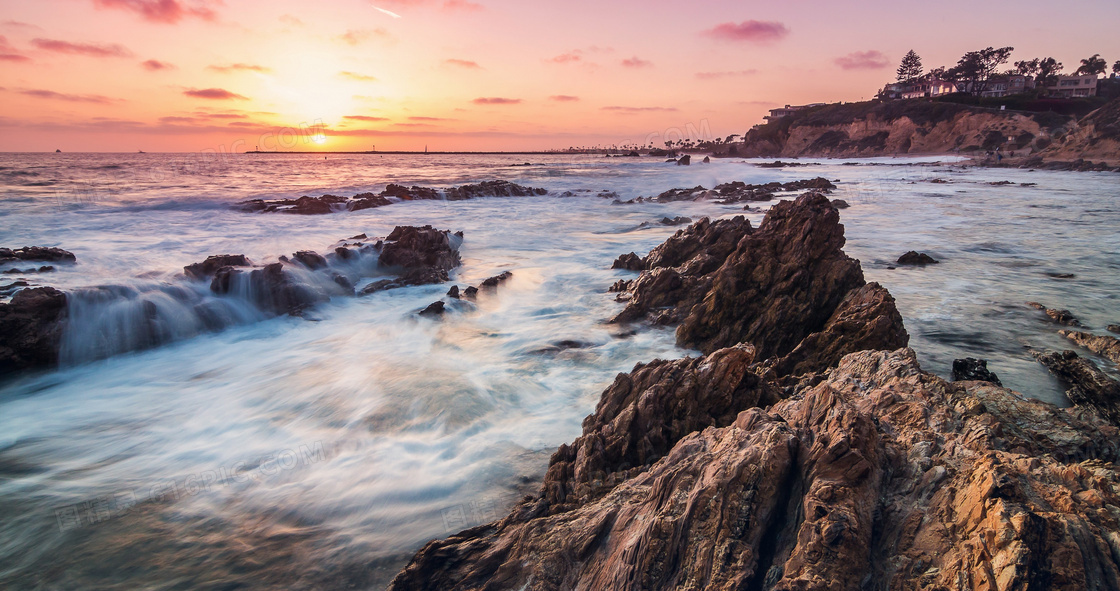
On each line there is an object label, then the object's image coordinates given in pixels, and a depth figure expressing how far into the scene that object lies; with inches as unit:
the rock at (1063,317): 327.7
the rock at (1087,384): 203.6
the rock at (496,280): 499.5
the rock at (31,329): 317.1
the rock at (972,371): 225.9
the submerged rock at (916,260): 518.3
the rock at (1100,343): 267.9
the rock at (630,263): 536.1
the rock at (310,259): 511.5
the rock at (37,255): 493.7
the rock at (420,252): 556.7
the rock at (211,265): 463.8
